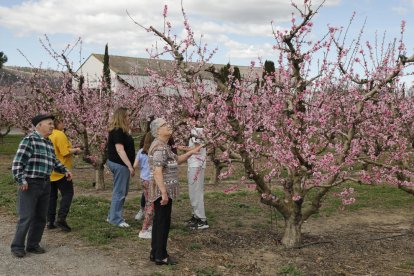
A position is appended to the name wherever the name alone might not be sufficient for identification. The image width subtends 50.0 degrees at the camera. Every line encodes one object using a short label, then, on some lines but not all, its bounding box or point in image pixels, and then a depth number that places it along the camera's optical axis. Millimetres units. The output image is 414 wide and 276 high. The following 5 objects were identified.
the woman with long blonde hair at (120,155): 6477
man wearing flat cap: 5195
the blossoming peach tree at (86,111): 10586
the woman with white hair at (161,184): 4910
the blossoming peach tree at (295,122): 5520
